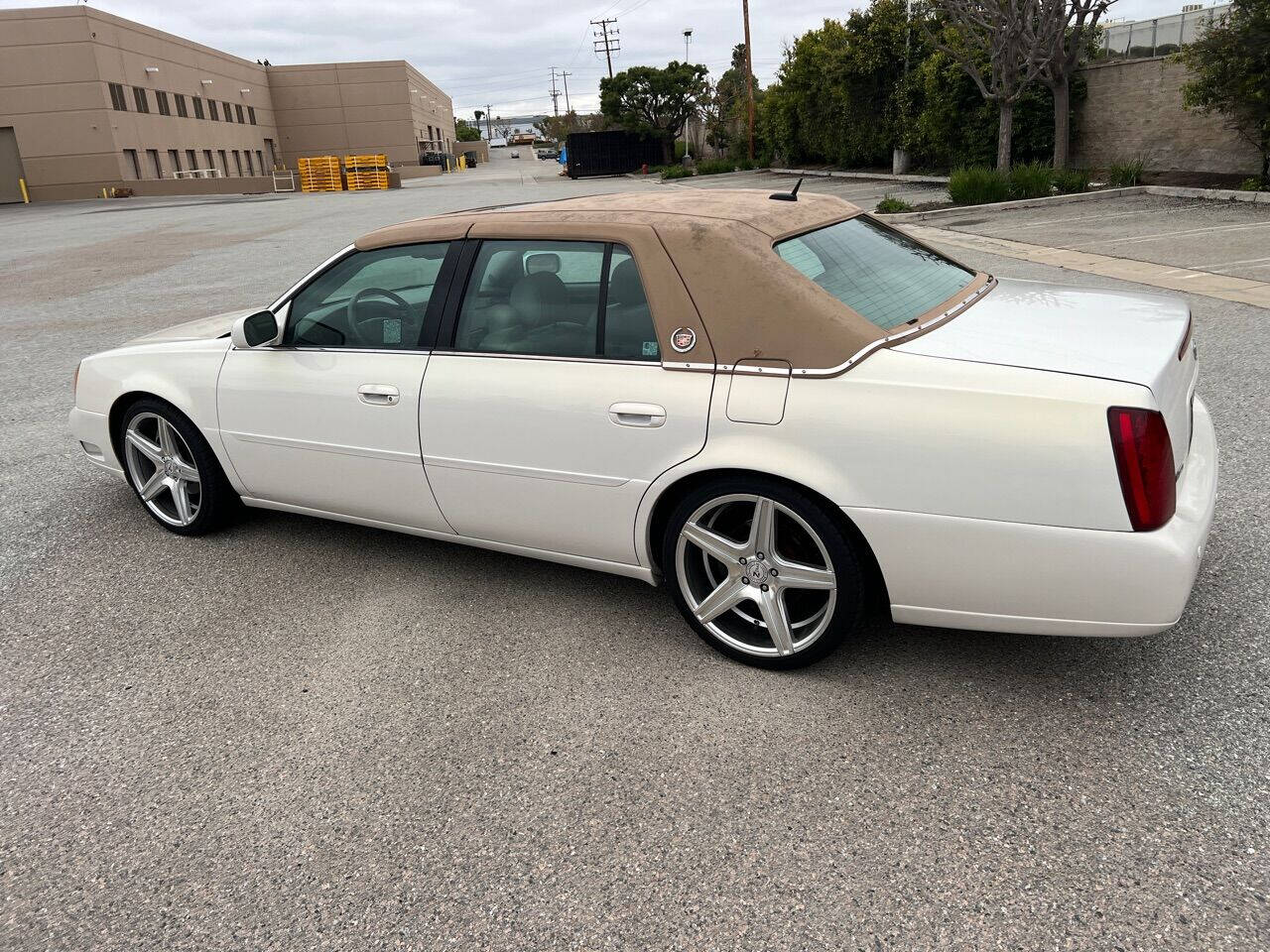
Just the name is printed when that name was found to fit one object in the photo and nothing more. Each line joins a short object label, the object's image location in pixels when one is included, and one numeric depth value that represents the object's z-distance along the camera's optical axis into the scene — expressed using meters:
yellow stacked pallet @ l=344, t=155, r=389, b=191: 48.62
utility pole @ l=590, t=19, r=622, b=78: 95.88
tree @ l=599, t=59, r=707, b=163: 62.28
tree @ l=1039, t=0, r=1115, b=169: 17.88
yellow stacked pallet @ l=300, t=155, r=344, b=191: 48.82
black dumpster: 56.03
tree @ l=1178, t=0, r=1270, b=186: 14.86
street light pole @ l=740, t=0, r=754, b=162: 42.28
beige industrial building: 48.25
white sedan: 2.62
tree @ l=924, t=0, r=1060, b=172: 17.91
